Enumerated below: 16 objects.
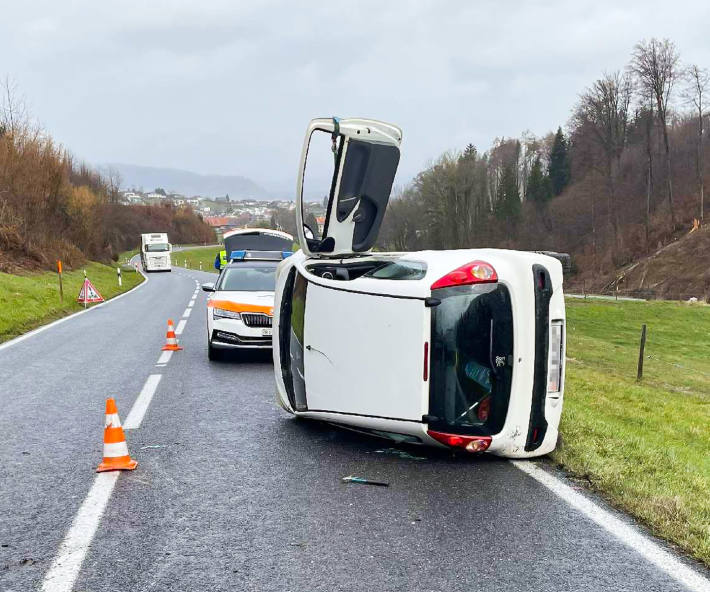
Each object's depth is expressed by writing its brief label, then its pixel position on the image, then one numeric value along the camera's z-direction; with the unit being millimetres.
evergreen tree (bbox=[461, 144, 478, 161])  88125
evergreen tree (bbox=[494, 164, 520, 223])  87500
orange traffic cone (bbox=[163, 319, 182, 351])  12672
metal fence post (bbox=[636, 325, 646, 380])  16458
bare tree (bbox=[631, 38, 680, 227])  59438
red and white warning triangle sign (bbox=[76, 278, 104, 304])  23906
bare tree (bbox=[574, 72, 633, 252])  66688
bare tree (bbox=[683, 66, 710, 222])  59719
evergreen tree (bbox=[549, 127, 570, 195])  93500
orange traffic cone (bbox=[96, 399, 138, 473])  5426
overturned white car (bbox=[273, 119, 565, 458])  5051
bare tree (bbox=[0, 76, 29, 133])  39344
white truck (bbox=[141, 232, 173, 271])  64000
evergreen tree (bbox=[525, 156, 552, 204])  92000
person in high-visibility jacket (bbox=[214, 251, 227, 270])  28594
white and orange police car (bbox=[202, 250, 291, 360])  10828
